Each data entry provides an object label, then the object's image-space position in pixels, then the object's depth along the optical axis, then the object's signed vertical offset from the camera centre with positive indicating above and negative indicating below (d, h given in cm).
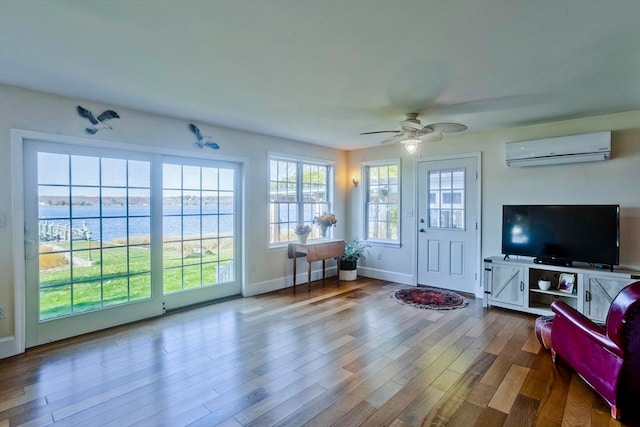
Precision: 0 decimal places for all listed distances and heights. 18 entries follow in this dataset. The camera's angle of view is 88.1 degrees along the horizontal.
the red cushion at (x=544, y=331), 296 -110
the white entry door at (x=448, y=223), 493 -21
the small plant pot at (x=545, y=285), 396 -89
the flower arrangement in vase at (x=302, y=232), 525 -35
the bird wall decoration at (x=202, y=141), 418 +90
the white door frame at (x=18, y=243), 298 -31
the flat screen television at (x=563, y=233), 365 -27
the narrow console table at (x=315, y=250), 515 -65
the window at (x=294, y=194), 527 +27
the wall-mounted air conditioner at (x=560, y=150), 377 +74
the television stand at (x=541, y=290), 355 -89
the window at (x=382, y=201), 580 +16
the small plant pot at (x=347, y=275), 584 -116
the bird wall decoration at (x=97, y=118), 334 +94
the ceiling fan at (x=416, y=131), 336 +84
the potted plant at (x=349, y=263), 585 -95
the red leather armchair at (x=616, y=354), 205 -95
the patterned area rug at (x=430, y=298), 438 -125
